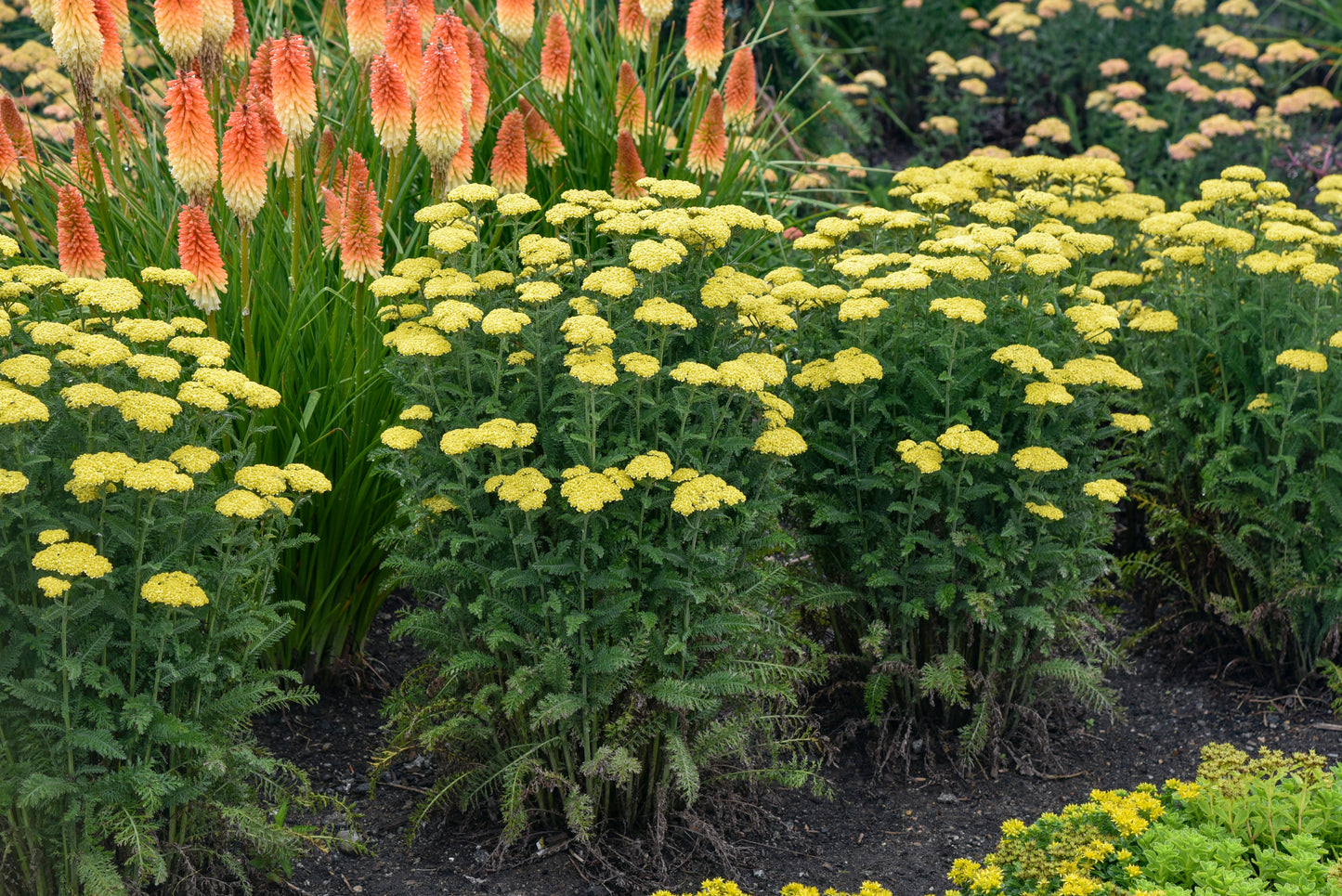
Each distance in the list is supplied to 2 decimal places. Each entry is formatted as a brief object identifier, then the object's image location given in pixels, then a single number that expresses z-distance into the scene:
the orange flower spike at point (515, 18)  4.92
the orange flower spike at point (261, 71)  4.22
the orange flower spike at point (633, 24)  5.41
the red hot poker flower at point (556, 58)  5.08
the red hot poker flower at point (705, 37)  5.23
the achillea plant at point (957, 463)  3.92
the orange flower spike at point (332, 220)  4.23
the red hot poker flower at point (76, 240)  3.64
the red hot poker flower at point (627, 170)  4.60
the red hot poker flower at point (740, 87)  5.41
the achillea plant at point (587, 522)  3.31
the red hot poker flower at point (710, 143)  5.02
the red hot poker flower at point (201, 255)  3.76
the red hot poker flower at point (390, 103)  4.09
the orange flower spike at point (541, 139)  4.87
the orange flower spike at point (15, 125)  4.04
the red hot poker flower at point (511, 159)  4.49
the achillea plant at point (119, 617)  2.79
